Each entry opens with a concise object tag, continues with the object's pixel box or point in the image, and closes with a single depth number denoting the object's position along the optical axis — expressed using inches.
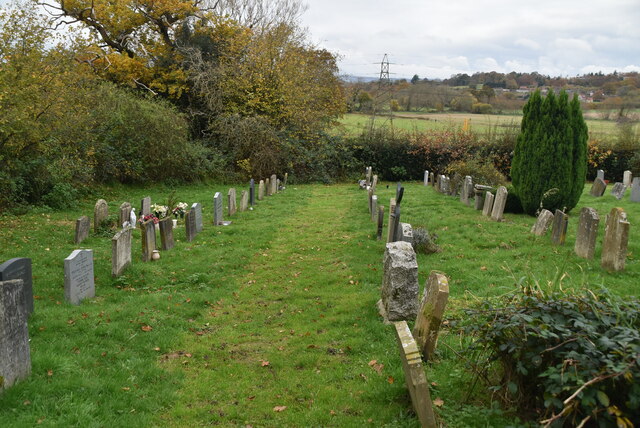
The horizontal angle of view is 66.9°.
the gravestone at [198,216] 508.6
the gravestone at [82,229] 457.2
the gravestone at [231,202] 648.7
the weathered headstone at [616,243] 360.5
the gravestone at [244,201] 689.0
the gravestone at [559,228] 436.8
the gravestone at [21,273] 243.1
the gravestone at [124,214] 517.3
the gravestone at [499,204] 575.5
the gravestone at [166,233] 440.5
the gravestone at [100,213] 501.4
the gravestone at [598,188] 823.7
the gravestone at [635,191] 730.4
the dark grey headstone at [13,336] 185.5
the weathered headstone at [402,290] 268.1
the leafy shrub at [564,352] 127.6
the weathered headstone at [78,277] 295.7
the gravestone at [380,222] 496.8
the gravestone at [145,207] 566.3
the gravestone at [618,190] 788.1
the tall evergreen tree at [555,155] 589.6
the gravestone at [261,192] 800.6
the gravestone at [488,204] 605.0
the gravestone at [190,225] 494.6
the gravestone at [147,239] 404.2
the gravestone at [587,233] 387.9
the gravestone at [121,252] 353.4
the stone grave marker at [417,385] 163.5
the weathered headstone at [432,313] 214.5
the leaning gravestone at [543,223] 470.3
